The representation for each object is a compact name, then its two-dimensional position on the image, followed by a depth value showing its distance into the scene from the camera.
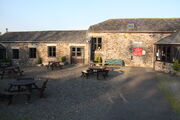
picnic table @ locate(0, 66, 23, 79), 12.02
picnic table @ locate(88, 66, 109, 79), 11.46
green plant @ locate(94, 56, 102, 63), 17.89
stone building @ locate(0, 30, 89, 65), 19.00
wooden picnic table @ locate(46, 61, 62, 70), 15.67
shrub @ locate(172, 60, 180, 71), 12.57
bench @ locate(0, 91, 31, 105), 6.35
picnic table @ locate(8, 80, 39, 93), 6.97
